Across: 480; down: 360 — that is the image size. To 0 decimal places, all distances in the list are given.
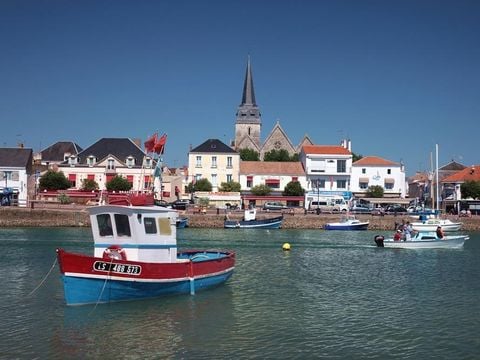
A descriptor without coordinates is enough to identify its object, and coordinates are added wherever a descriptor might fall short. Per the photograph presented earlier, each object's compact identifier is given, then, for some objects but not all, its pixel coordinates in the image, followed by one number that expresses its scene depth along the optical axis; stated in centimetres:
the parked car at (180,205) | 7431
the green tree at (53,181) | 8019
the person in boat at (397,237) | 4761
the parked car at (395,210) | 7625
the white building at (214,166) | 9069
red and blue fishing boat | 2075
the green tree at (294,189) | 8700
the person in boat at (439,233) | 4859
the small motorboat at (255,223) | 6719
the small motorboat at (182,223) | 6619
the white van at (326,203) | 7931
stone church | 13612
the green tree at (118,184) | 7875
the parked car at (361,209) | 7598
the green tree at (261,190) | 8669
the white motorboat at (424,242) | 4709
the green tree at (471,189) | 8325
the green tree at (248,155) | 11180
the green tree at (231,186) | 8762
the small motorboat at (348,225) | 6744
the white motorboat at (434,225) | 5741
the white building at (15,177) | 7894
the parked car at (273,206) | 7838
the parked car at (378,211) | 7375
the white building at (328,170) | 9100
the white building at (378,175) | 9225
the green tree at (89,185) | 8142
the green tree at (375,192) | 8881
